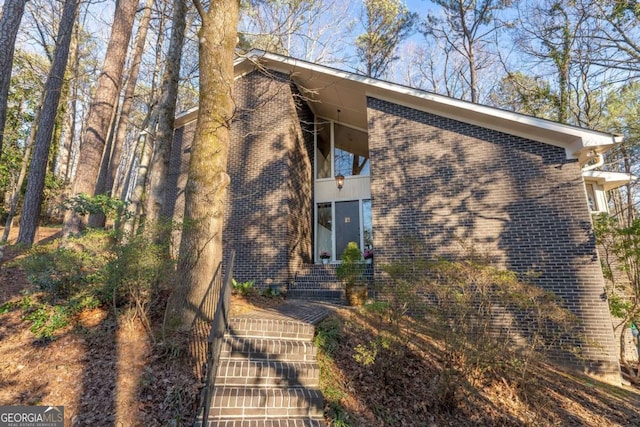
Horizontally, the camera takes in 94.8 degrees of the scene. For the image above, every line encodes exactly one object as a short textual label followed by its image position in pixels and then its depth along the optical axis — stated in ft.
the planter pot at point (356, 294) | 23.00
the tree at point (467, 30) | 48.01
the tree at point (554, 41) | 37.30
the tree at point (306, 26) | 31.96
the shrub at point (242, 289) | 21.23
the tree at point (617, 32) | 29.09
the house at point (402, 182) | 19.33
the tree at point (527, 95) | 42.78
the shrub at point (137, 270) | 12.03
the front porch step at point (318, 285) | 25.62
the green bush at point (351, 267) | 23.47
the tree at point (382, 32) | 49.80
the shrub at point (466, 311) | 12.00
